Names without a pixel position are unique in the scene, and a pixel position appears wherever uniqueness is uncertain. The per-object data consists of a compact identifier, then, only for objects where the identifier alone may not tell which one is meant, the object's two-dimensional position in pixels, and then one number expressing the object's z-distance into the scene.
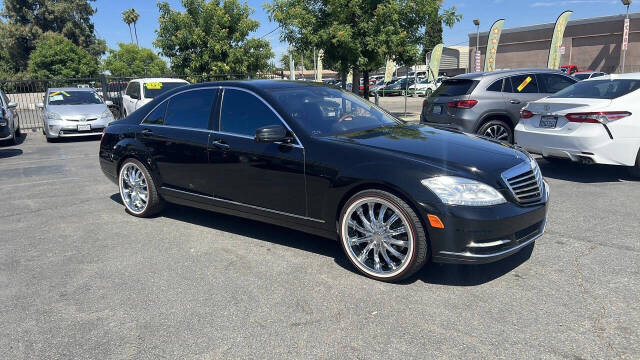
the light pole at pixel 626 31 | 34.56
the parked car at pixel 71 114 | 13.37
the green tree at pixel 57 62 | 39.88
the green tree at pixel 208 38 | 21.72
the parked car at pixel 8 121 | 11.94
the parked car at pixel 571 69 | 33.23
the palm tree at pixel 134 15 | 92.12
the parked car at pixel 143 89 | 14.57
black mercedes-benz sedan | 3.49
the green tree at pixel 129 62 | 53.38
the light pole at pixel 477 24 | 46.23
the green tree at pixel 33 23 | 45.28
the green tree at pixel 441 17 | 15.39
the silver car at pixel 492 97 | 8.83
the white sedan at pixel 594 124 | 6.51
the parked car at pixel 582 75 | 23.76
